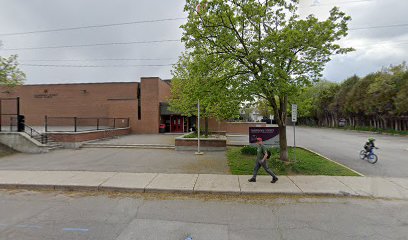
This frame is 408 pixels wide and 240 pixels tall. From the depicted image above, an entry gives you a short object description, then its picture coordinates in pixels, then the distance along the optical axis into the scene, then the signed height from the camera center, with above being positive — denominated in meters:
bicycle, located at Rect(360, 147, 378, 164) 10.01 -1.74
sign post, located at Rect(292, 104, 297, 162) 8.98 +0.41
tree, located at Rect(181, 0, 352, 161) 7.44 +2.97
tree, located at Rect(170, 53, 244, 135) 8.51 +1.47
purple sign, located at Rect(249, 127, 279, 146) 11.30 -0.72
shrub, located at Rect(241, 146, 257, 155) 11.31 -1.59
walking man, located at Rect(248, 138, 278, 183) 6.73 -1.25
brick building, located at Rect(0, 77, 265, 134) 25.83 +2.24
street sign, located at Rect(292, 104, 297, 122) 8.98 +0.41
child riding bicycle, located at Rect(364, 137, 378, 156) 10.13 -1.27
